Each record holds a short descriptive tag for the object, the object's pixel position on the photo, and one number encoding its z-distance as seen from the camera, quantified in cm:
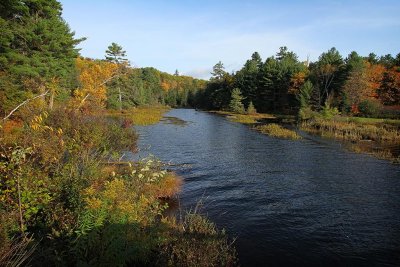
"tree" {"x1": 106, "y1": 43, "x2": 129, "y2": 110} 7719
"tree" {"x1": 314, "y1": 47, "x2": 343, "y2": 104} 7844
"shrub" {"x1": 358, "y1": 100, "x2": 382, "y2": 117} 6406
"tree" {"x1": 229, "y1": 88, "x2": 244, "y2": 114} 10046
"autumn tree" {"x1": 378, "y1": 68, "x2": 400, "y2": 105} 6838
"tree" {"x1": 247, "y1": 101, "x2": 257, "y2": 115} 9288
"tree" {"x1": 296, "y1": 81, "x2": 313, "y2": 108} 7288
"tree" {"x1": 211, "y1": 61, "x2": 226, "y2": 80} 14800
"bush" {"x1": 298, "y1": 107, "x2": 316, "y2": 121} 6481
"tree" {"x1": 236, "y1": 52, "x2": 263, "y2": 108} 10713
